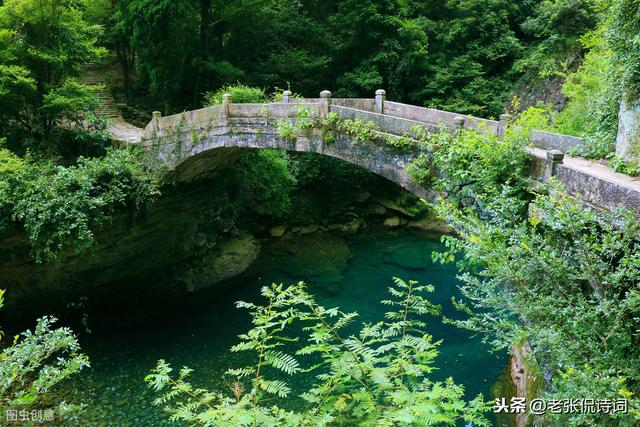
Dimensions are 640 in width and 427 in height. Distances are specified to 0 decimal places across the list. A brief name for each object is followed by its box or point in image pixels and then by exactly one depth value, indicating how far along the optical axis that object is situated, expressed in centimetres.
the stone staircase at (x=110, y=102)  1377
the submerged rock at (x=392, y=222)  1802
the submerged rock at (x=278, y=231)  1676
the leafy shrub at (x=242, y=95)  1229
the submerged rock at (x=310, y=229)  1729
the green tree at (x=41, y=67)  1065
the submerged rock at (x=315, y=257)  1420
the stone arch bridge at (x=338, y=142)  521
